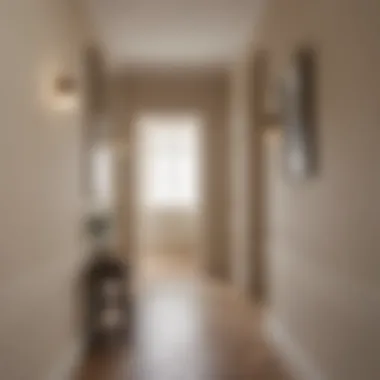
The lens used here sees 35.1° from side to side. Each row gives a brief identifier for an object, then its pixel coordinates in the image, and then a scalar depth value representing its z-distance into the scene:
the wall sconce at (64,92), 3.94
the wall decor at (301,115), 3.78
